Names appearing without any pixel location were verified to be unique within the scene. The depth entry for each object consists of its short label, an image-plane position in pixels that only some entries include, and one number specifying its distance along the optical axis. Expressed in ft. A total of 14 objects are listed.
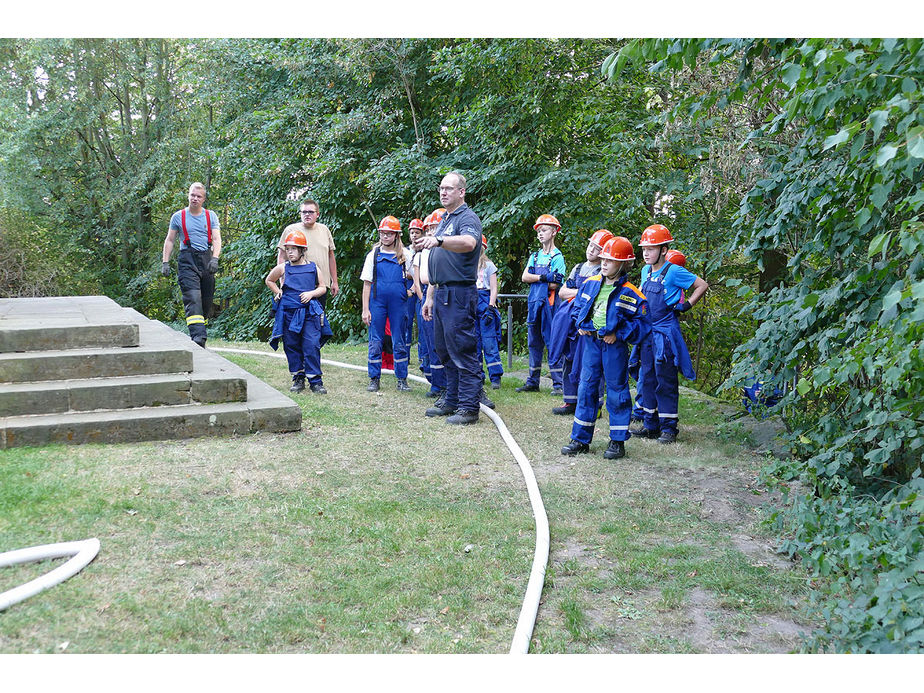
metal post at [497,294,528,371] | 37.81
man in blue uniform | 23.61
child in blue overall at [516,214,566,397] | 29.68
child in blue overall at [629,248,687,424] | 23.56
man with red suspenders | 31.91
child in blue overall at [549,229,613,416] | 25.70
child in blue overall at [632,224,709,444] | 22.79
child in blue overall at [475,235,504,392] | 31.86
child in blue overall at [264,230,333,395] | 26.76
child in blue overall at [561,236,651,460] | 20.38
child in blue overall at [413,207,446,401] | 28.07
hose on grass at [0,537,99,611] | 10.93
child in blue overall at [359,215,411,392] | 28.32
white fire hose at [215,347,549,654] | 10.23
